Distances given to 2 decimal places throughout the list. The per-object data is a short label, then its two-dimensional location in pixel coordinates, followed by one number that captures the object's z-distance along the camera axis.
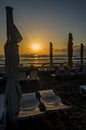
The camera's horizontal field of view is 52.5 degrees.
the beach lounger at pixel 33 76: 4.84
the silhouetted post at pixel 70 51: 5.60
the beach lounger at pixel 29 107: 1.89
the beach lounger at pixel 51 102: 2.08
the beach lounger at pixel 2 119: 1.73
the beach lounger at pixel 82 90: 3.16
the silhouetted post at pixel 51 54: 7.58
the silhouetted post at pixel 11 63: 2.04
